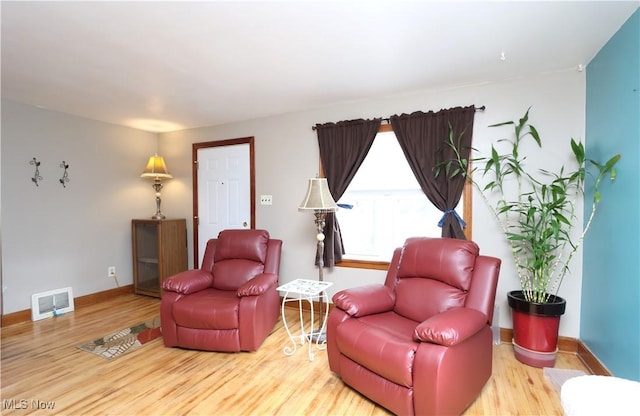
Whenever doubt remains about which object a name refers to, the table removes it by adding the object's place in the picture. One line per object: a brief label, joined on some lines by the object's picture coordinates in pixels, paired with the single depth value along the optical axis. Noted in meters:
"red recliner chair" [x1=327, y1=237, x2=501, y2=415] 1.62
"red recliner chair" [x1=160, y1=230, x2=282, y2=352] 2.54
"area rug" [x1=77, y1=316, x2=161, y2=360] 2.62
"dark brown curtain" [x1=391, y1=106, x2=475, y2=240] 2.82
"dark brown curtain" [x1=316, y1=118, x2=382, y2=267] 3.22
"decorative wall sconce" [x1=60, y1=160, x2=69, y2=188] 3.63
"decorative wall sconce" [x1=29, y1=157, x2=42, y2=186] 3.39
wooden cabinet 4.02
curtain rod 2.79
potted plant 2.28
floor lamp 2.68
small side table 2.51
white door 3.97
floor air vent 3.35
